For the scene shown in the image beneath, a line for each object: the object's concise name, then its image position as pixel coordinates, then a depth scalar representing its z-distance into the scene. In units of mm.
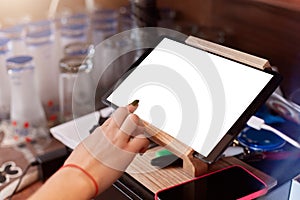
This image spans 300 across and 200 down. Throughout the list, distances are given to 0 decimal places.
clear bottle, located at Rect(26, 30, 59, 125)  1168
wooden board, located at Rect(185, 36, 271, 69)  625
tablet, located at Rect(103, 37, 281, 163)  589
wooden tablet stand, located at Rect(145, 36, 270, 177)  610
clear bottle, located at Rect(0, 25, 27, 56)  1176
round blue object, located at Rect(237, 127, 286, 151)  763
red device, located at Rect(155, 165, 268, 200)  610
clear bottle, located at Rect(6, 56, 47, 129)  1064
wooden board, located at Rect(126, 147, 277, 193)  644
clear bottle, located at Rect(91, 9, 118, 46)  1303
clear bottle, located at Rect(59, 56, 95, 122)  1095
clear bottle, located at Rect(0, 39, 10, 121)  1136
